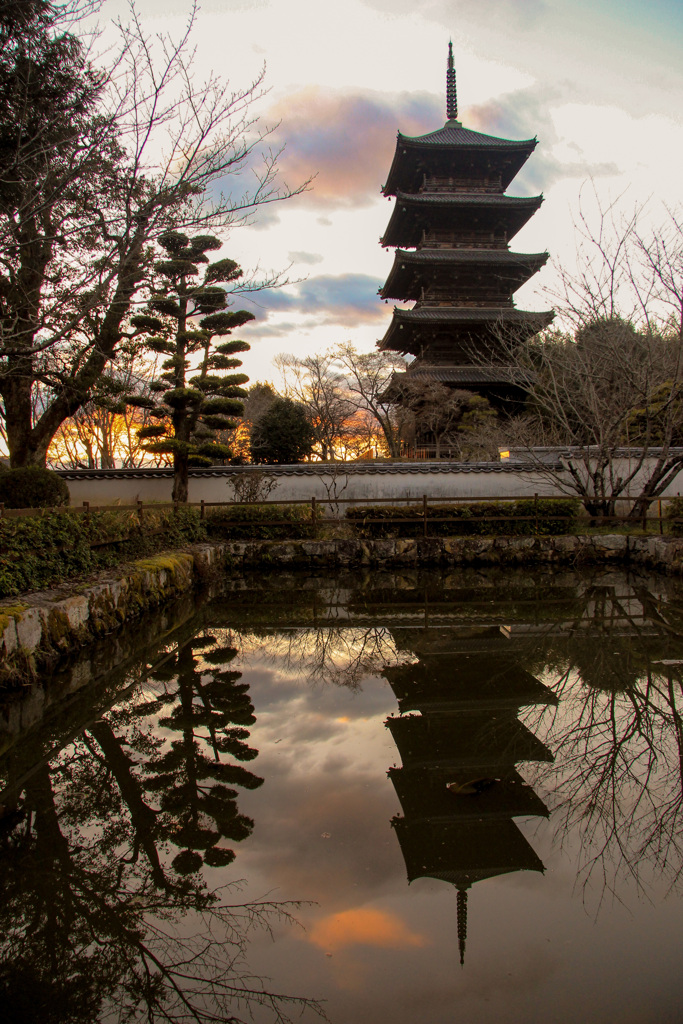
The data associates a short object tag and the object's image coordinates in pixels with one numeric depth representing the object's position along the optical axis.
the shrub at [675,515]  11.06
